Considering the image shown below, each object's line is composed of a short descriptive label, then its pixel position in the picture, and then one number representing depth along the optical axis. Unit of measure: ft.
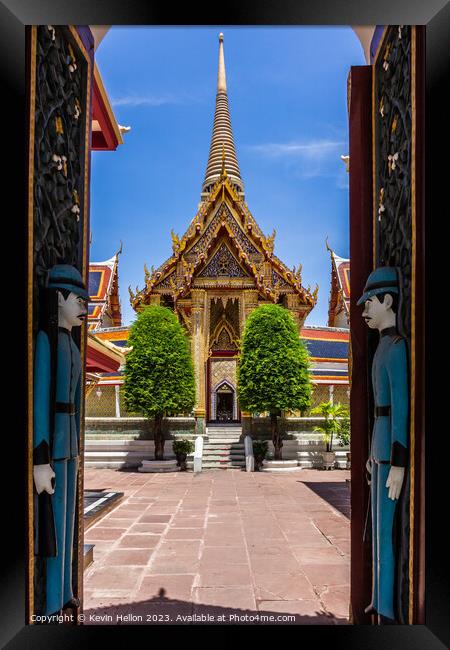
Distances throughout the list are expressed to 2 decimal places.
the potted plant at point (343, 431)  47.55
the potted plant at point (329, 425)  47.39
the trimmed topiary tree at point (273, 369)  46.85
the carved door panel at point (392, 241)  8.01
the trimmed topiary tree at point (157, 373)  46.68
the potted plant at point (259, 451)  45.75
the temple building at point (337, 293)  61.67
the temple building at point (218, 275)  56.54
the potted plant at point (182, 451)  45.85
